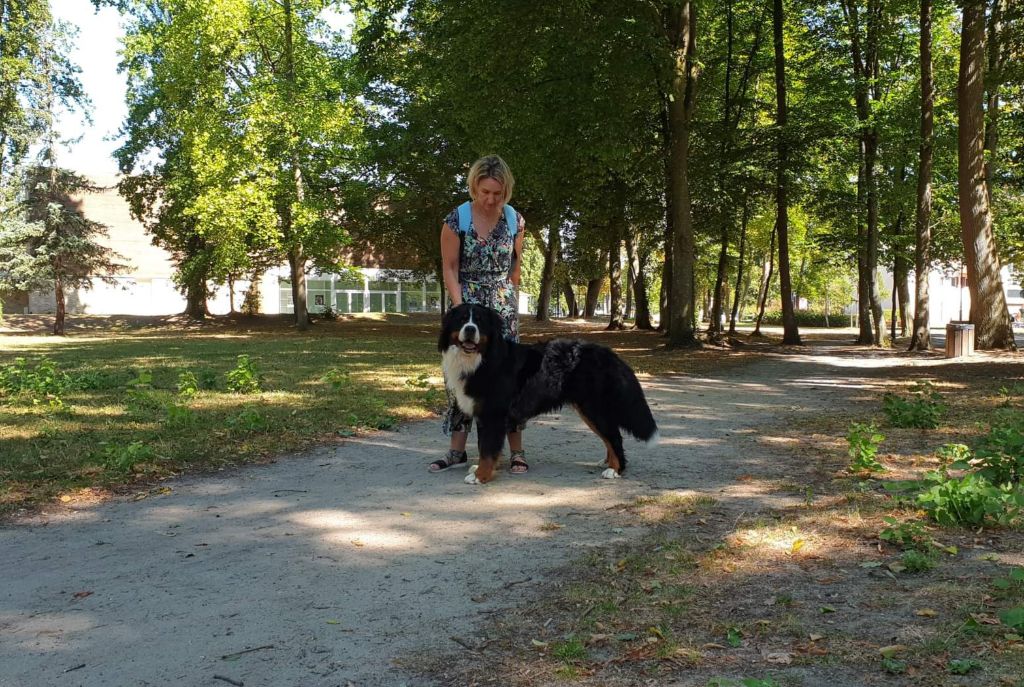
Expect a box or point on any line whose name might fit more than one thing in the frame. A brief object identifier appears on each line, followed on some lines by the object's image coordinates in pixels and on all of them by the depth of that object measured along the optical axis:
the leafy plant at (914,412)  7.76
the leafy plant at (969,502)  4.16
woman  5.95
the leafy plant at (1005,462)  4.72
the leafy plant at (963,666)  2.54
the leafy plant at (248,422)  8.02
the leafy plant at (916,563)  3.61
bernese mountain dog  5.54
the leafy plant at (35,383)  10.30
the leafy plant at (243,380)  11.10
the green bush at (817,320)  60.25
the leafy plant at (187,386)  10.28
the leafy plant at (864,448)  5.66
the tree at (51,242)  34.44
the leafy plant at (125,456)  6.15
